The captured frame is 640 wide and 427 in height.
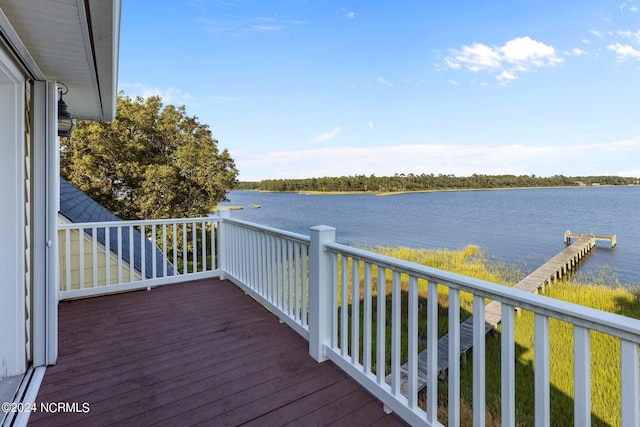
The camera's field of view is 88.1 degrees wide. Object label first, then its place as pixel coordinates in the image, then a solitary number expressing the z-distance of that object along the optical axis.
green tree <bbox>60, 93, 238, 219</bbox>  12.30
